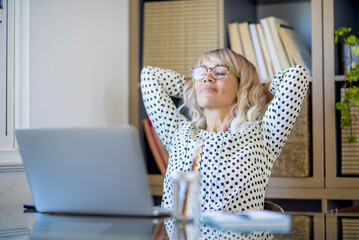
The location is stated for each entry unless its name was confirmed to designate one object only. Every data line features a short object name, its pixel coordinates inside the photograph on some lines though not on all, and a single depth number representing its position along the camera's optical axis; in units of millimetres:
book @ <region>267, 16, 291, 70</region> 2379
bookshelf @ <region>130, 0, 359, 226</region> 2283
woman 1721
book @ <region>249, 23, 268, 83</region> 2375
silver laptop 1071
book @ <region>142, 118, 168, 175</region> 2461
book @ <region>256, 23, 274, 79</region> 2373
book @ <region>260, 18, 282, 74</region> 2373
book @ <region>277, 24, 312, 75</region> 2371
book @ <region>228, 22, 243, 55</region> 2412
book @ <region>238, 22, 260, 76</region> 2404
